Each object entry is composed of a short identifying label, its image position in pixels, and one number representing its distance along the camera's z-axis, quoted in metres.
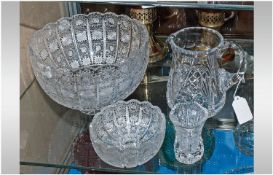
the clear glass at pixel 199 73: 0.79
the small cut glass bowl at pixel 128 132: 0.73
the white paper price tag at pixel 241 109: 0.82
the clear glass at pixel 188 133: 0.74
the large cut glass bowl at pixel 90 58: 0.75
